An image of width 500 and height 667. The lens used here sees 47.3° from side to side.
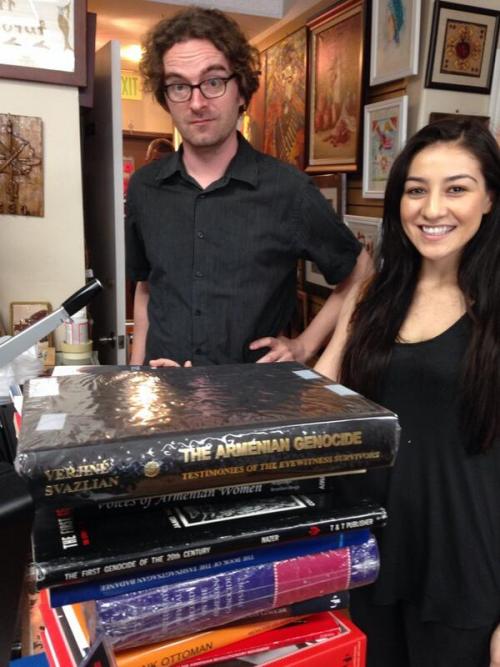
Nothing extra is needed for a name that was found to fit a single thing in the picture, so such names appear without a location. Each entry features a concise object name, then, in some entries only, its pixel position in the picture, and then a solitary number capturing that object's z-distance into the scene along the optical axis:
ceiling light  3.74
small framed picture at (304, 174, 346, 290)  2.45
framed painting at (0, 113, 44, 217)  1.92
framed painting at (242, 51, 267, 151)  3.38
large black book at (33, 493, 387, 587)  0.46
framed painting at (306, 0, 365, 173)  2.32
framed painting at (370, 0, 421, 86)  1.93
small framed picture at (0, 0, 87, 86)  1.85
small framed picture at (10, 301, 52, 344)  2.03
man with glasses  1.27
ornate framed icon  1.88
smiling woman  0.97
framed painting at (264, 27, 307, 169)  2.85
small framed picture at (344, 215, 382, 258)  2.22
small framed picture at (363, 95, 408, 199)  2.02
